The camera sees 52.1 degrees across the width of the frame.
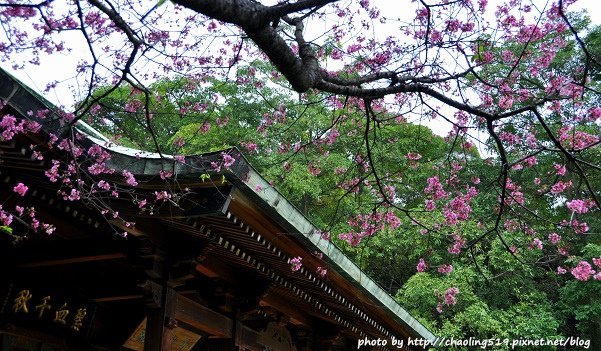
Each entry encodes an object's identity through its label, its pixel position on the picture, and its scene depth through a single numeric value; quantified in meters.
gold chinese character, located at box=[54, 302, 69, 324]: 6.30
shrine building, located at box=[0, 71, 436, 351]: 4.59
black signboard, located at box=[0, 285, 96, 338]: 5.81
